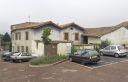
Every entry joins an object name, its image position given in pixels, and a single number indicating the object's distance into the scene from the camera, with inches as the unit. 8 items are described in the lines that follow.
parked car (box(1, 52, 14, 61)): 566.6
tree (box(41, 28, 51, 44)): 496.6
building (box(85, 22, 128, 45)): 597.2
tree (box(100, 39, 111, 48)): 578.1
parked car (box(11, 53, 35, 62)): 510.8
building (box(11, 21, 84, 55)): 549.9
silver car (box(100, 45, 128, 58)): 438.9
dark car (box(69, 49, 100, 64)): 366.8
